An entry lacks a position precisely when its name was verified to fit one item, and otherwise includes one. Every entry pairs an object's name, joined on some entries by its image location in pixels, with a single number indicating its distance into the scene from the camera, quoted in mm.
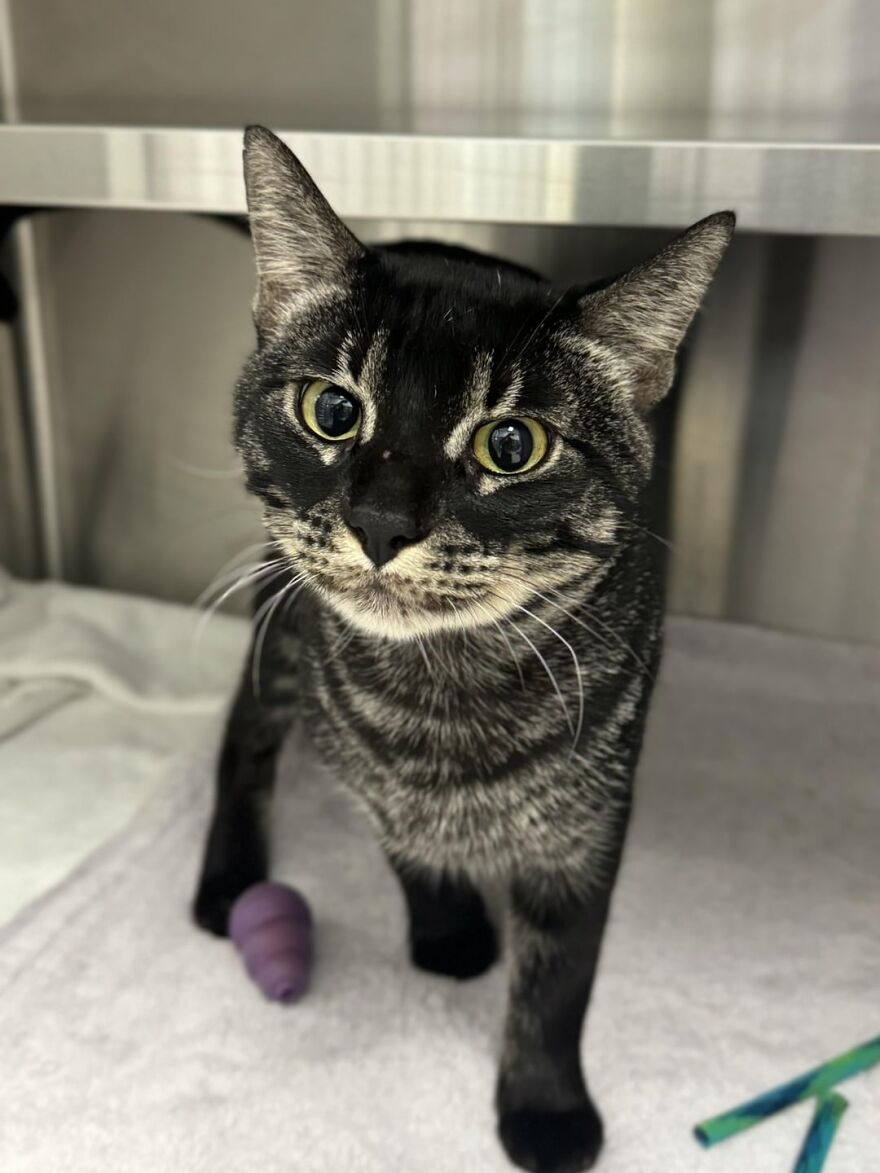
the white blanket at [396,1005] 287
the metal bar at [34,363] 503
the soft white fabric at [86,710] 396
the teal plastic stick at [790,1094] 290
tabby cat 242
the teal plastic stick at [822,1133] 278
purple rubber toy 330
